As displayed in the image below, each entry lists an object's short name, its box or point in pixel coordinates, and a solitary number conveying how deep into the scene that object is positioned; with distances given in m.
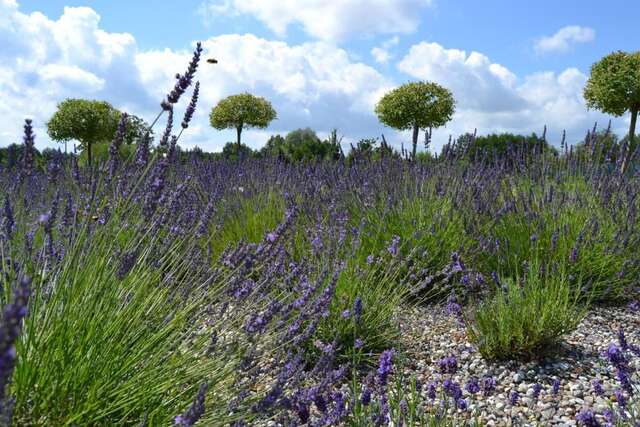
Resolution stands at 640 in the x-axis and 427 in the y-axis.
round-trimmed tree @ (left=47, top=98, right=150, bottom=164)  19.23
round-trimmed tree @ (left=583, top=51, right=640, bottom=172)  12.18
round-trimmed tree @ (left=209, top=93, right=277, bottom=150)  21.36
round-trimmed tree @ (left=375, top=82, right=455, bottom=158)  16.58
